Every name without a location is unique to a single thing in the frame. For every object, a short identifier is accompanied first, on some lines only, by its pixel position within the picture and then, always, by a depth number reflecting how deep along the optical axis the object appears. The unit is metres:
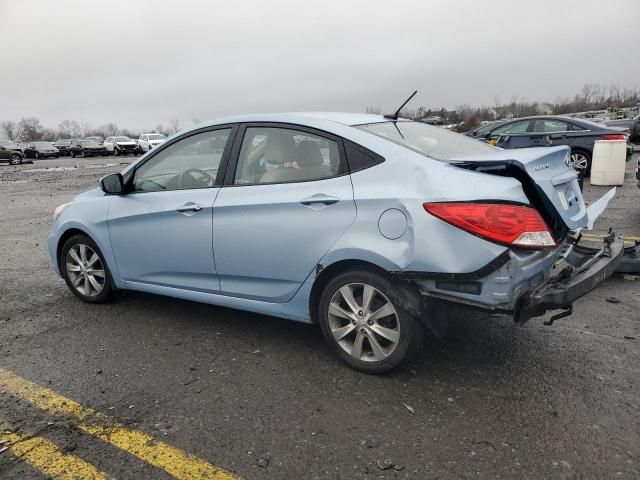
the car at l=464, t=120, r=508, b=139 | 15.03
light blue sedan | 2.95
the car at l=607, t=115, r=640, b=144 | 19.16
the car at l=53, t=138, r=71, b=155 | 48.47
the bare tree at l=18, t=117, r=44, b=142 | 118.88
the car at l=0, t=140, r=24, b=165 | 35.44
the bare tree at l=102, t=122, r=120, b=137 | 135.43
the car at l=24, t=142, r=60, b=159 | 43.62
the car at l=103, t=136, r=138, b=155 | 46.16
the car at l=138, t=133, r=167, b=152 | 45.28
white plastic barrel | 12.05
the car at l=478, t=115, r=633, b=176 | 13.02
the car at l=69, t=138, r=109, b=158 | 46.38
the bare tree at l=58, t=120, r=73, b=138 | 128.24
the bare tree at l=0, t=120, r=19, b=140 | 129.05
